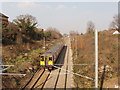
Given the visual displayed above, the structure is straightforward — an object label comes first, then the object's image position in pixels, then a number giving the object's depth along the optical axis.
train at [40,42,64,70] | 14.24
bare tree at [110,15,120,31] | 34.45
